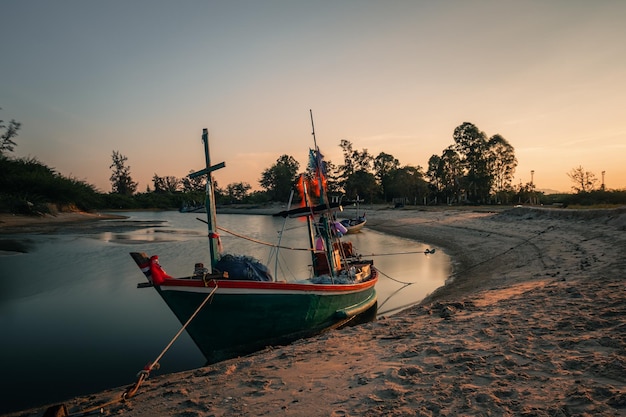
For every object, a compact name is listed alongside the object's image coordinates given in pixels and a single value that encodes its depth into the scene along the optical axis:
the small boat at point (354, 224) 41.88
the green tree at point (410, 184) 74.44
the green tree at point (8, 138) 49.25
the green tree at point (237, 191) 139.23
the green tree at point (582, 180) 54.45
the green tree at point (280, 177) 109.50
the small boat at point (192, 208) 109.38
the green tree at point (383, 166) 91.12
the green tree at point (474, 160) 63.09
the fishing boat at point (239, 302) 8.09
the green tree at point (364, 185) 86.31
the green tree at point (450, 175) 68.69
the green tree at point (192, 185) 147.31
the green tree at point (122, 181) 124.00
